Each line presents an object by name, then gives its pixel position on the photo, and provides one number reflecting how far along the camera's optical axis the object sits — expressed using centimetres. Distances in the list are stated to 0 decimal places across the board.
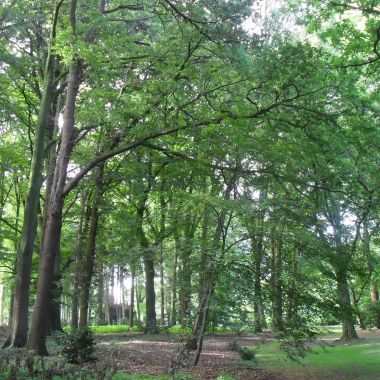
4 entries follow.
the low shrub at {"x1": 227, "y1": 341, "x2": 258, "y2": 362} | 1313
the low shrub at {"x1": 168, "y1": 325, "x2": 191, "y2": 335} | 1150
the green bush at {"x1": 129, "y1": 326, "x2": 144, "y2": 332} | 2514
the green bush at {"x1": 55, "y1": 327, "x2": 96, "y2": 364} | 962
